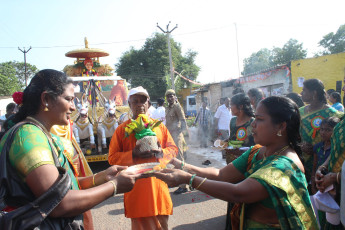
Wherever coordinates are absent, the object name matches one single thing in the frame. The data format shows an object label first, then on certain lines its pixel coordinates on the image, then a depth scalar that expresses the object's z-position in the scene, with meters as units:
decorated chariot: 6.37
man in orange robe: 2.49
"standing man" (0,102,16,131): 6.26
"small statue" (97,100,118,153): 6.46
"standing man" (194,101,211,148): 10.41
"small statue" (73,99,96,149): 6.32
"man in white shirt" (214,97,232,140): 8.43
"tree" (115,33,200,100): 32.62
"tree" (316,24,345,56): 31.73
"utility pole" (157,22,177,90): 16.73
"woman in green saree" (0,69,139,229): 1.29
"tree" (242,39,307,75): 38.47
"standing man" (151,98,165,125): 7.90
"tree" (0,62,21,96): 34.75
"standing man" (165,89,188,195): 6.14
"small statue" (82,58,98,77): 8.73
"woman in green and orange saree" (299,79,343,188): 3.13
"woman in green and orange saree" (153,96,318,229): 1.50
